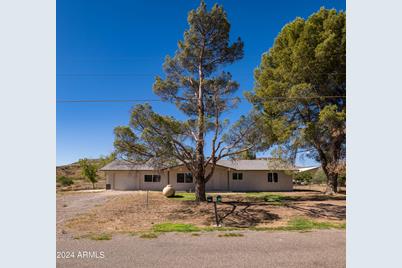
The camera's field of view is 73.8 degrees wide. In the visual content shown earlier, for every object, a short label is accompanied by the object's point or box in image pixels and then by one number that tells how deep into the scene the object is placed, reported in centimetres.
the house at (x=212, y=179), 2445
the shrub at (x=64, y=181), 3195
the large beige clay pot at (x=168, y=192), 1819
